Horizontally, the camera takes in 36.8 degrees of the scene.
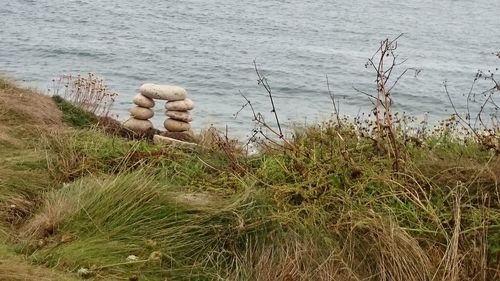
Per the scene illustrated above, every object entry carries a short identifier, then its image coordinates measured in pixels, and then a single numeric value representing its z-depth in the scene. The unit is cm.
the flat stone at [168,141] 774
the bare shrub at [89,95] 1122
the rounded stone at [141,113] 1025
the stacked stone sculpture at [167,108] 1018
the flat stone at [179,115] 1027
